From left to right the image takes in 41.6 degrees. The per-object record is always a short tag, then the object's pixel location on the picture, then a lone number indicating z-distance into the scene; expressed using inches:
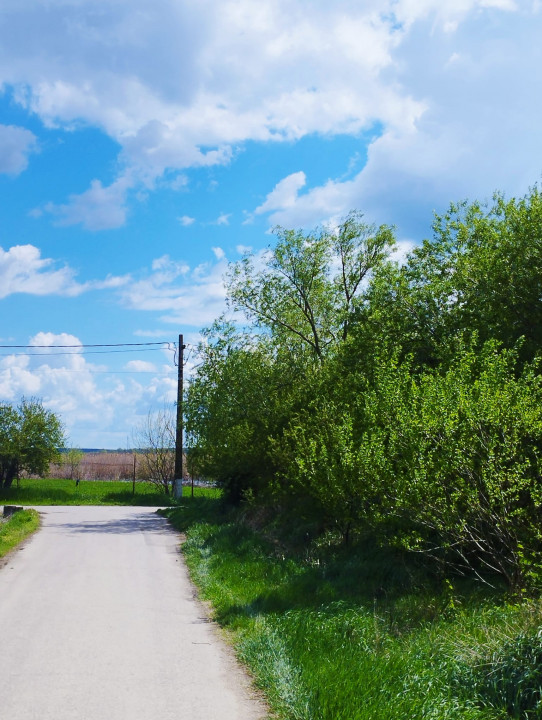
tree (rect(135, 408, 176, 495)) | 1705.2
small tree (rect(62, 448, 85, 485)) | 2305.6
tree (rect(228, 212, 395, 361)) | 1023.6
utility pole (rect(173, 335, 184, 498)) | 1433.3
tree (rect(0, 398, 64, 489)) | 1571.1
